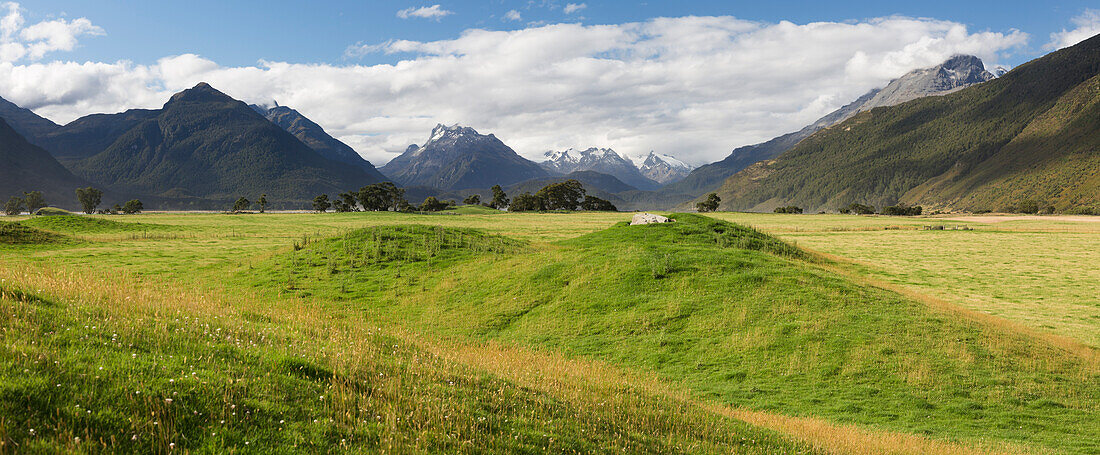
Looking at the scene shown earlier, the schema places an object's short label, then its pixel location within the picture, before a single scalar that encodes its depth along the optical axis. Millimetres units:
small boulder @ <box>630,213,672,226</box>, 41875
